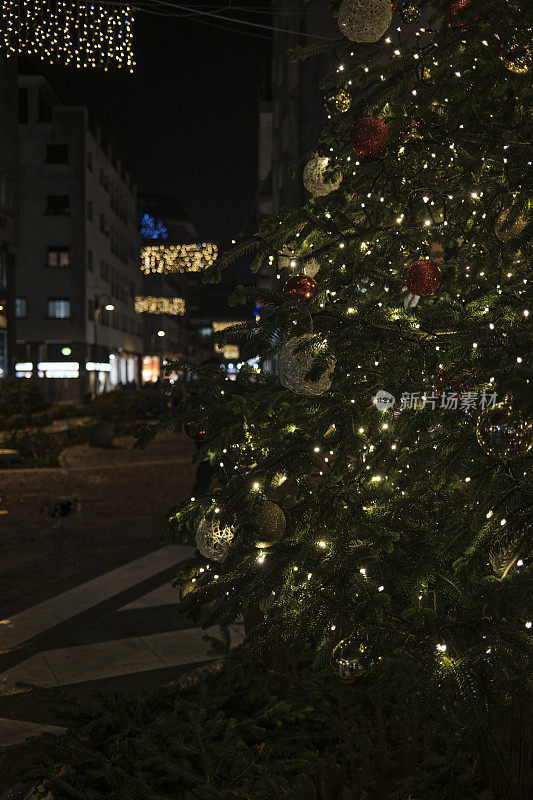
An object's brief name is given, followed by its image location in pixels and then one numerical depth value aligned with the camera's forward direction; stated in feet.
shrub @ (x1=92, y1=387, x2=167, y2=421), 103.71
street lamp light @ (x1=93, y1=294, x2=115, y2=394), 200.52
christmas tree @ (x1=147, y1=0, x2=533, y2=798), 10.11
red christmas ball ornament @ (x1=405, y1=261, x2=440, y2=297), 11.43
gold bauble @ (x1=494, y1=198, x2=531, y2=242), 10.71
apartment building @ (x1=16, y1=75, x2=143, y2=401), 190.60
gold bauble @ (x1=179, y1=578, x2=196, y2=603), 13.52
